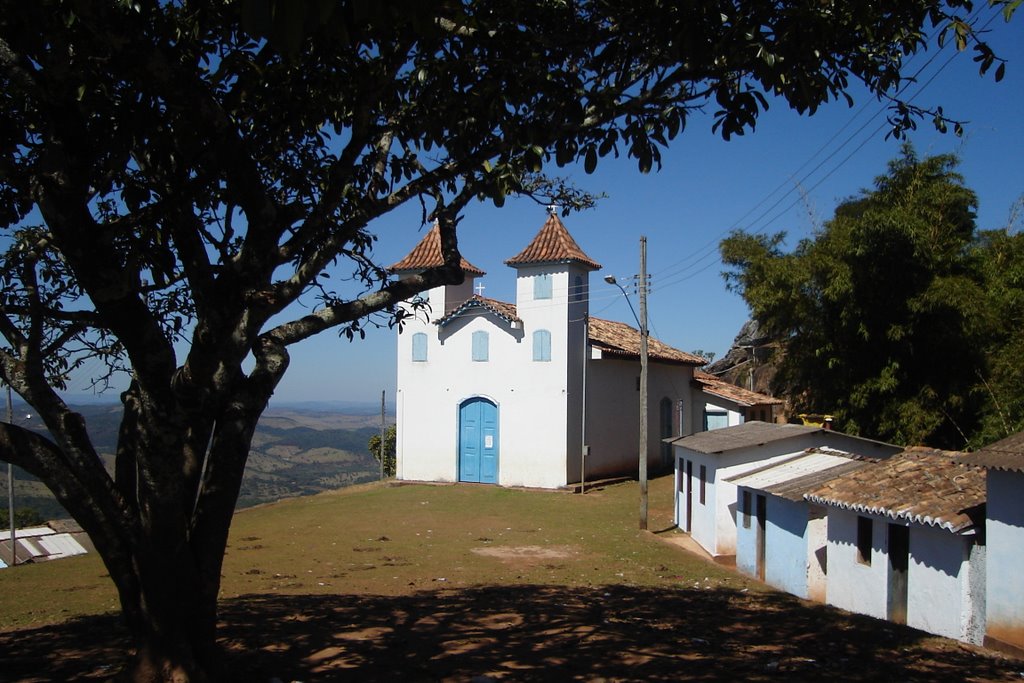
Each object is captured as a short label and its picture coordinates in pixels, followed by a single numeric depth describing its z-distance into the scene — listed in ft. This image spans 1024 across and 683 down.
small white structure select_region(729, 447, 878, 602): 40.60
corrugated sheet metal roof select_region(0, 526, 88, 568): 68.80
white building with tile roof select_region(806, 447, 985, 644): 31.50
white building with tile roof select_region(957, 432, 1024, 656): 28.66
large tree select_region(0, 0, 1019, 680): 17.26
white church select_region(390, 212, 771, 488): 82.48
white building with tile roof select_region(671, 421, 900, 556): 50.85
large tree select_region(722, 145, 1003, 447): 62.49
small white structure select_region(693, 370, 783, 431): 100.78
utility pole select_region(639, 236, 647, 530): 59.93
